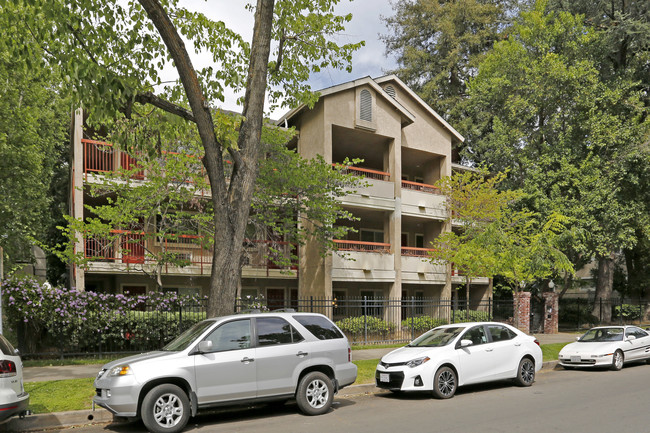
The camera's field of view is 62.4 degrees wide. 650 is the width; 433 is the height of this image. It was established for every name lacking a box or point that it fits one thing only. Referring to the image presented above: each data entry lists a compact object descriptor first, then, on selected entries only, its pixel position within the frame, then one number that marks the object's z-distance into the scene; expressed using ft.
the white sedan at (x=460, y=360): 34.53
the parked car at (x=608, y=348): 47.93
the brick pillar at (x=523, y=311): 78.69
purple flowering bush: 46.37
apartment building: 66.80
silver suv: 25.61
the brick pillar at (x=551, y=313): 89.04
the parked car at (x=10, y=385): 22.61
